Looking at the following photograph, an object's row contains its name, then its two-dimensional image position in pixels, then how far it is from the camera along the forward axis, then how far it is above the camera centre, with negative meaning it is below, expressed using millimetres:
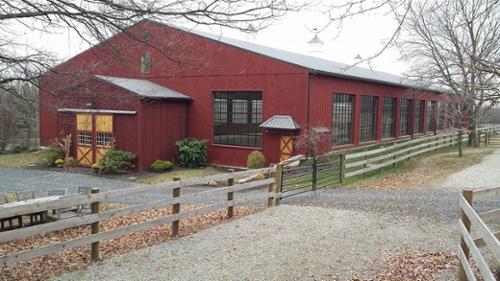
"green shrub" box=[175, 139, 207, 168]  20922 -1581
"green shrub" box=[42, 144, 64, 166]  21625 -1847
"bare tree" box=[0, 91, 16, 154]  25109 -595
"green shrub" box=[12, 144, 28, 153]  26269 -1930
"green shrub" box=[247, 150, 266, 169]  19219 -1770
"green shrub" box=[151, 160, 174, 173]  19766 -2129
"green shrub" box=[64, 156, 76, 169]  21062 -2193
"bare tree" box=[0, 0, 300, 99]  5285 +1263
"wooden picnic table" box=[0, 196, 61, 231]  8570 -2059
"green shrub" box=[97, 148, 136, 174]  19062 -1905
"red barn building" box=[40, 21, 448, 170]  19281 +448
